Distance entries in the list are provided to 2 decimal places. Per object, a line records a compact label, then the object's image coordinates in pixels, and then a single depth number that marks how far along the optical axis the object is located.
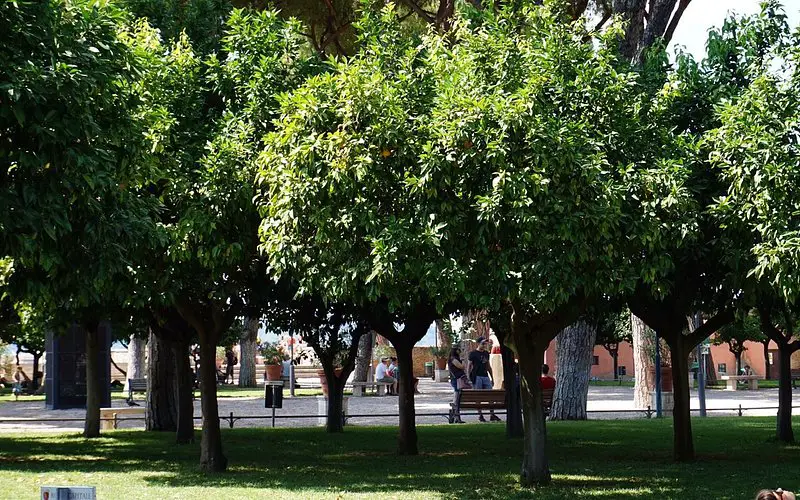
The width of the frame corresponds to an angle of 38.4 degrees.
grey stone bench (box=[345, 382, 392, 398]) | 41.06
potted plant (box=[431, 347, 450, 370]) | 54.91
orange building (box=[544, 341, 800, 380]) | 61.16
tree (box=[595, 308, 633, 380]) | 48.71
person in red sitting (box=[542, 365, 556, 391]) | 26.25
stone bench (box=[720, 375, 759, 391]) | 43.12
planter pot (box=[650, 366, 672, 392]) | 29.33
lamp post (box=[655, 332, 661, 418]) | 27.89
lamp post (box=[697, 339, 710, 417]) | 28.28
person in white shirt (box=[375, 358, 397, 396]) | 41.59
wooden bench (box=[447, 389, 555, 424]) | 25.78
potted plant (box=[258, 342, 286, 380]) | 50.00
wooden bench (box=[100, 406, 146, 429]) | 25.89
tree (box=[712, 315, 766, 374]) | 45.78
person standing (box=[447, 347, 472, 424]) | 32.59
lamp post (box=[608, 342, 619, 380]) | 55.41
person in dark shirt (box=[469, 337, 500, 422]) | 29.86
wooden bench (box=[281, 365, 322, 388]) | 54.81
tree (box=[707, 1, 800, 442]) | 12.10
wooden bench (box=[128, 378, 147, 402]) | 37.25
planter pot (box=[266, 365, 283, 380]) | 49.88
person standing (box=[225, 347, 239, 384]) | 52.42
